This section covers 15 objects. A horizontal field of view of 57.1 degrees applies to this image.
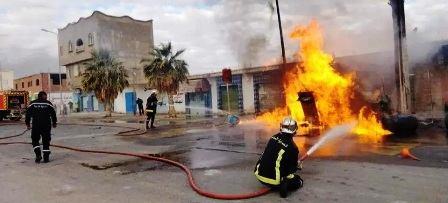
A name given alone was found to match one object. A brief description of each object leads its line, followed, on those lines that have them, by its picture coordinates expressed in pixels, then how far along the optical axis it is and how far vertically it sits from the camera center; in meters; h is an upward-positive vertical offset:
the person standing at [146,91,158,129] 18.00 +0.14
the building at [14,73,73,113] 60.94 +4.81
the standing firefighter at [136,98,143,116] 33.22 +0.37
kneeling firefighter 5.73 -0.83
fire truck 30.95 +0.83
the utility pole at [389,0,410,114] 15.62 +1.68
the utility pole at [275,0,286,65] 19.97 +3.82
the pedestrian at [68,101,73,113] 50.83 +0.93
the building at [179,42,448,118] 21.19 +1.32
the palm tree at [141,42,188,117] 27.83 +2.55
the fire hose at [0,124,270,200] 5.75 -1.23
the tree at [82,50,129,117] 31.98 +2.47
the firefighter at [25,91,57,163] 9.61 -0.14
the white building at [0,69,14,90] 72.84 +6.28
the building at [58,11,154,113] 49.47 +8.51
